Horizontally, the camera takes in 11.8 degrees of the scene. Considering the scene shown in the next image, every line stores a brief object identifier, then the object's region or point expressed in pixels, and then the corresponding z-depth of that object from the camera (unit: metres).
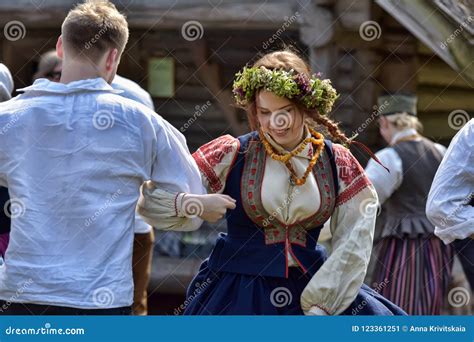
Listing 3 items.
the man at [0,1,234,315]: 7.57
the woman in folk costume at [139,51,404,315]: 8.47
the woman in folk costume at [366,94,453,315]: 13.52
